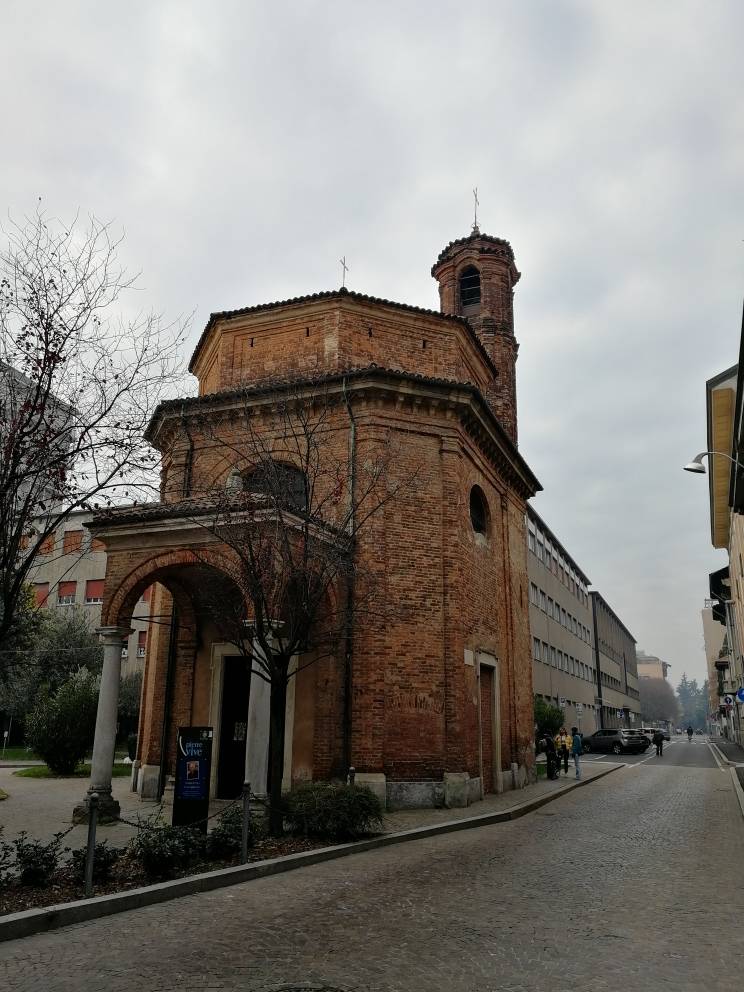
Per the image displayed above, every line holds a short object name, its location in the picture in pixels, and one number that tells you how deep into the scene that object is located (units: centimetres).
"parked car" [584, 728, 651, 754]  3741
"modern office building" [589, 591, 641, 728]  6425
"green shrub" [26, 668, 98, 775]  1938
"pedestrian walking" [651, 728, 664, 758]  3575
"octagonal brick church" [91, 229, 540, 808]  1305
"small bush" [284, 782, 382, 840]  972
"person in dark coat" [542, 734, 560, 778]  2145
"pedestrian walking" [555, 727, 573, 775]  2389
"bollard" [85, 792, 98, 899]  657
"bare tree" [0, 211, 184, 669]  676
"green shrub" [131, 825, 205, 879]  738
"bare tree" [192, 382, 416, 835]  1003
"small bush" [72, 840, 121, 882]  705
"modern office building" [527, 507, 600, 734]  3828
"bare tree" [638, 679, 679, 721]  13025
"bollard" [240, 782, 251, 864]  827
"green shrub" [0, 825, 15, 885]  656
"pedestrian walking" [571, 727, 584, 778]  2245
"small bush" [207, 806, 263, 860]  833
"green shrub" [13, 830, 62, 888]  663
